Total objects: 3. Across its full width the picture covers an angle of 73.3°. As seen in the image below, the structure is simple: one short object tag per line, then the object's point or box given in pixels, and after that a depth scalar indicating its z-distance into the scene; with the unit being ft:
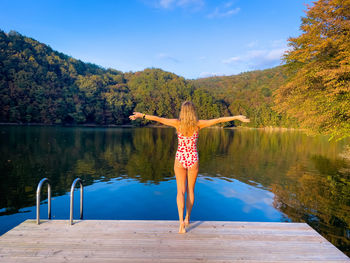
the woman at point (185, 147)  12.07
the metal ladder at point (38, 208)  13.07
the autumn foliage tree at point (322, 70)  39.14
